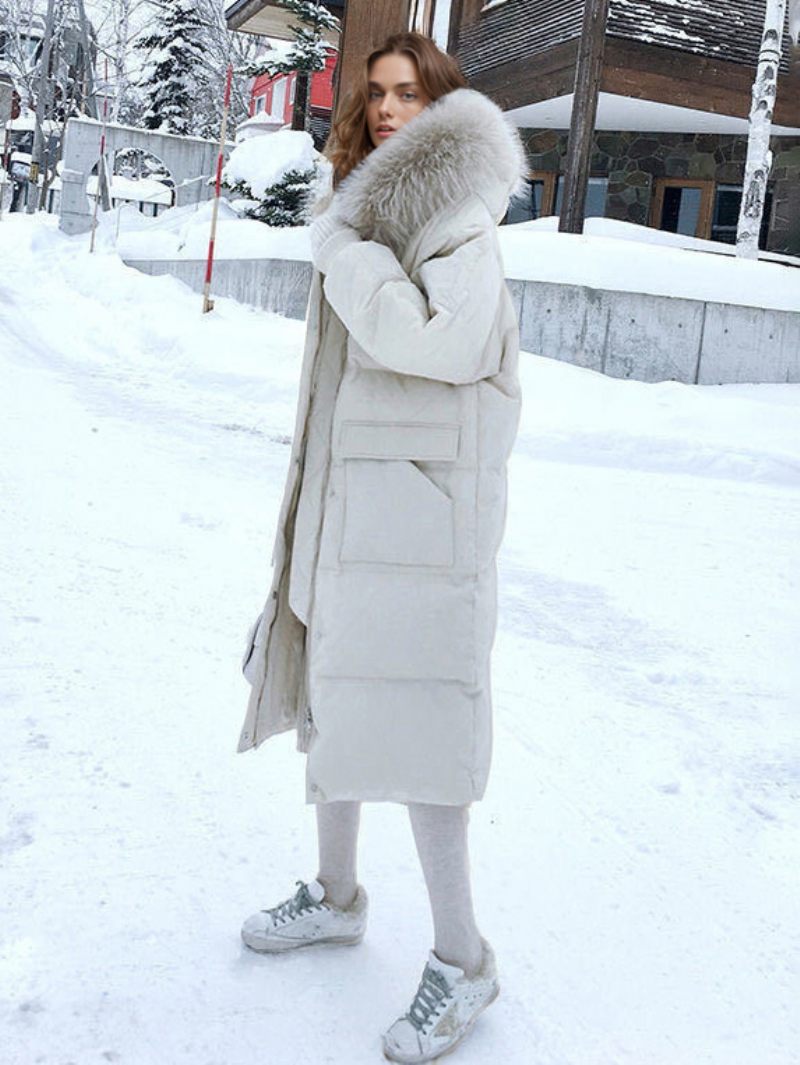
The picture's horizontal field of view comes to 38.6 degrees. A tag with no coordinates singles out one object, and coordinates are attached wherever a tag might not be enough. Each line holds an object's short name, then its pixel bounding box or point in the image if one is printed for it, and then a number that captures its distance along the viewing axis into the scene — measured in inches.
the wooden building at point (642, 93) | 494.0
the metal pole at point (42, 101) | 1190.3
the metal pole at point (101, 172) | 770.8
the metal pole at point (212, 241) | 463.0
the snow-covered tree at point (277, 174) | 572.4
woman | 69.7
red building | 1250.0
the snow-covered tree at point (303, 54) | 722.8
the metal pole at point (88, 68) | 1295.5
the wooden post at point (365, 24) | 678.5
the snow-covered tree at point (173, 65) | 1185.4
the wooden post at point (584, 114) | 459.5
